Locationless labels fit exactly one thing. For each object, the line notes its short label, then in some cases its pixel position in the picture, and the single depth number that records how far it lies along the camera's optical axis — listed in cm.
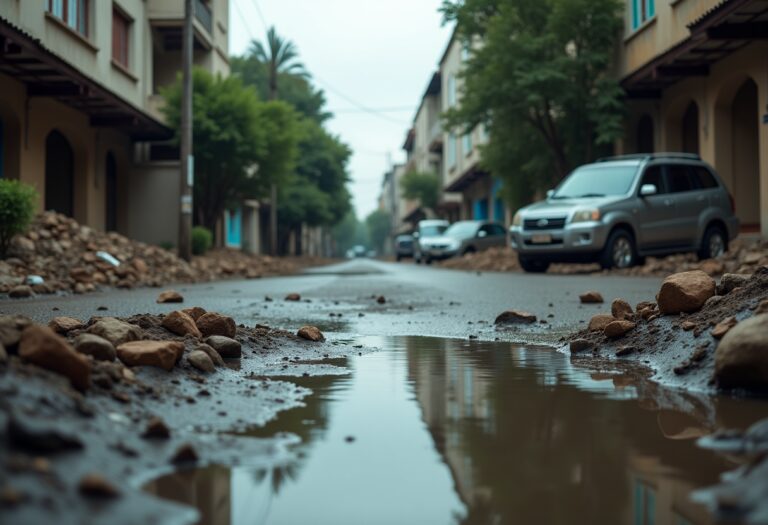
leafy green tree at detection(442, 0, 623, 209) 2083
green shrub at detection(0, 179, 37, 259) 1080
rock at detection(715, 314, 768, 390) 284
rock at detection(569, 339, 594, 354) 434
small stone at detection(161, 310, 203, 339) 402
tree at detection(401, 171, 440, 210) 5569
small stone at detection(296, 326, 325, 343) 487
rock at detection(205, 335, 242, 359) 398
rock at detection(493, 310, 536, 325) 594
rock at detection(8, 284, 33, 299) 890
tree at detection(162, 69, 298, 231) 2278
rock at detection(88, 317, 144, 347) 348
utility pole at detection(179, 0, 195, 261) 1756
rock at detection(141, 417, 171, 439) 215
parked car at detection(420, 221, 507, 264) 2897
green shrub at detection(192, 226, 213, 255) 2109
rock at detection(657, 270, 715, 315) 423
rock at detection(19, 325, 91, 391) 230
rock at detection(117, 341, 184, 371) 315
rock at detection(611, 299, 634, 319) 477
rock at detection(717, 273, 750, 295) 432
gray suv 1417
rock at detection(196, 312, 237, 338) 431
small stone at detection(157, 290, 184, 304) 809
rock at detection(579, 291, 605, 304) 781
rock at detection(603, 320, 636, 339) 431
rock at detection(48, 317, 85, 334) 395
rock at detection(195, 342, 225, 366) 362
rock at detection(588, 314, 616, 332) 463
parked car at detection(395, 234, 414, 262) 4656
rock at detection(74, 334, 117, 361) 299
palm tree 3662
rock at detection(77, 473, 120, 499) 157
